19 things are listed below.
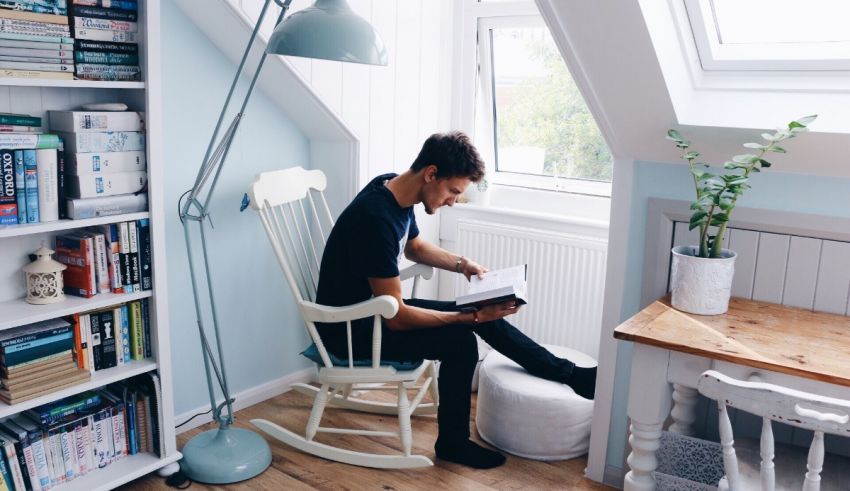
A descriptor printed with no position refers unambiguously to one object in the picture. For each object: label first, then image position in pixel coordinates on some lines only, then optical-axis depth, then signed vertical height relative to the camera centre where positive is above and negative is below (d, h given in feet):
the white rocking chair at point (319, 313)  8.30 -1.98
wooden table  5.84 -1.63
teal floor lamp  6.75 -0.60
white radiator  10.53 -1.91
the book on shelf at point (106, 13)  7.04 +1.01
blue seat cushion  8.53 -2.57
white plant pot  6.93 -1.26
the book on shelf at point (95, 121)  7.19 +0.00
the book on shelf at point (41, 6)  6.60 +0.99
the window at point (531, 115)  11.28 +0.35
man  8.18 -1.84
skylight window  7.18 +1.10
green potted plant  6.76 -1.02
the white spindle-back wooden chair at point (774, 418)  4.87 -1.75
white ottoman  8.88 -3.24
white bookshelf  7.14 -1.21
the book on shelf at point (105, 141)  7.21 -0.19
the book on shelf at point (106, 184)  7.26 -0.60
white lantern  7.29 -1.51
